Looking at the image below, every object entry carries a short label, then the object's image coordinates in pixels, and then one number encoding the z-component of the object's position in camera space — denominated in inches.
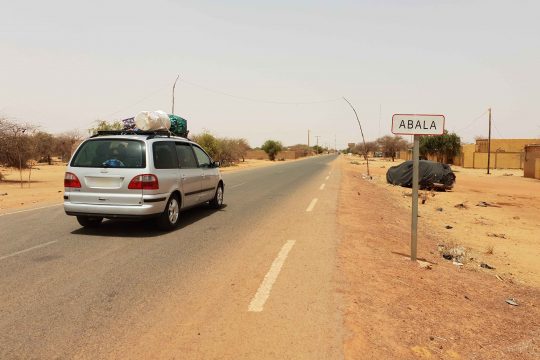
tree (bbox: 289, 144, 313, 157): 4709.9
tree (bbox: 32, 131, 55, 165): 1975.6
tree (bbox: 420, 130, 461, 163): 2235.5
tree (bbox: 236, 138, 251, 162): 2485.9
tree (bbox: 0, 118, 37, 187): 847.1
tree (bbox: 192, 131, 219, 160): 1863.3
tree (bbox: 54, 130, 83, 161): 2342.5
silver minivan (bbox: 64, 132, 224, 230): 282.0
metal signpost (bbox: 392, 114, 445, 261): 226.7
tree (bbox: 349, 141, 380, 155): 5890.8
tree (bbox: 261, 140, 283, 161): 3572.8
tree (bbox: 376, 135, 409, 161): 4079.5
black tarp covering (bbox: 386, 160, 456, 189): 879.1
